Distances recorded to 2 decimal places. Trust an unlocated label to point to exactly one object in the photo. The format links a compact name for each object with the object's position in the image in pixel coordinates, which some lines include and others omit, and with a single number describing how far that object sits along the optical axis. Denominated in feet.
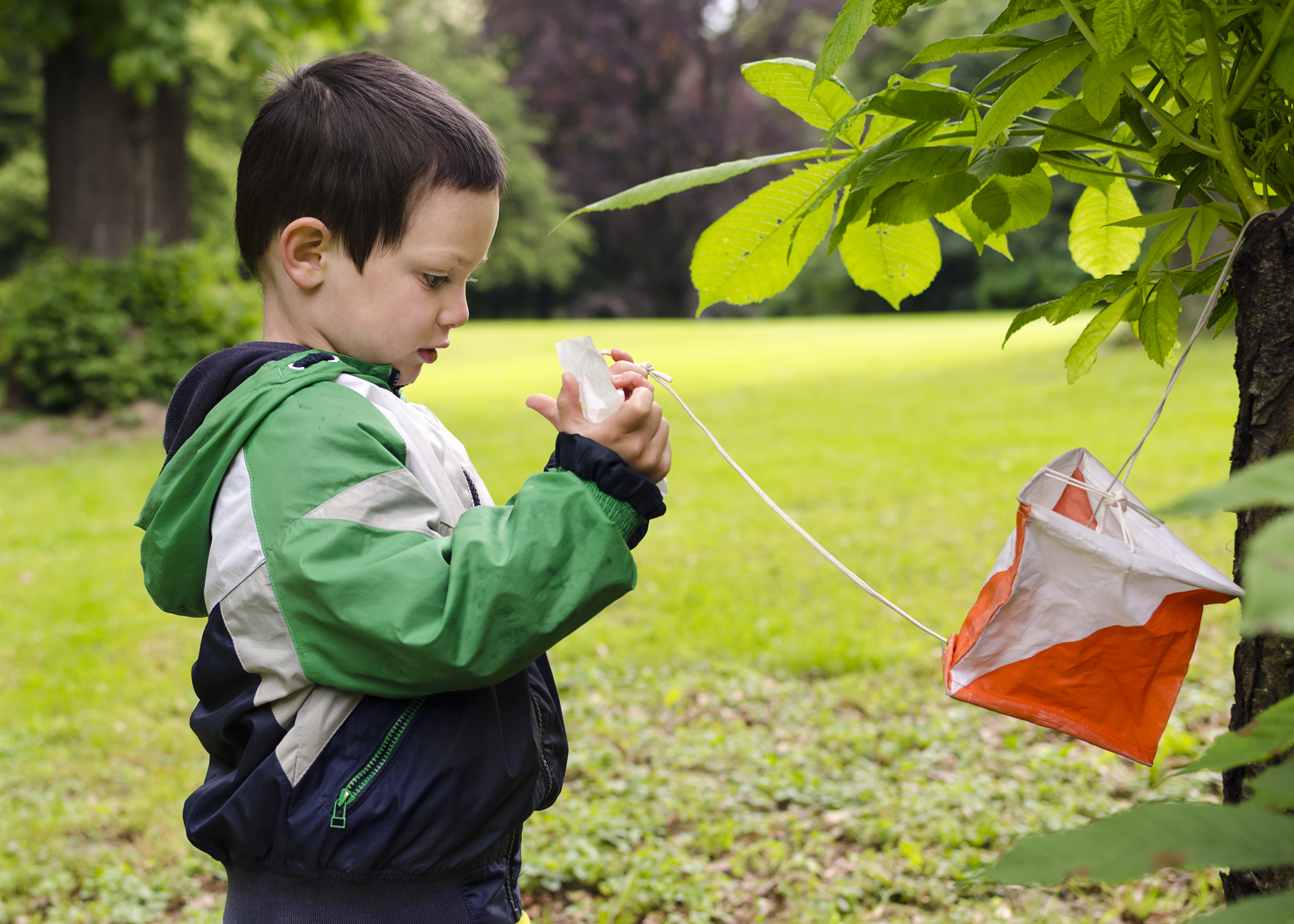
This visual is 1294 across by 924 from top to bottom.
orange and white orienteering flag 3.31
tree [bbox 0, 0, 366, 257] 27.61
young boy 3.60
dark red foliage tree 97.60
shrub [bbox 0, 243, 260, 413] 30.48
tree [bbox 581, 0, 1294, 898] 3.16
